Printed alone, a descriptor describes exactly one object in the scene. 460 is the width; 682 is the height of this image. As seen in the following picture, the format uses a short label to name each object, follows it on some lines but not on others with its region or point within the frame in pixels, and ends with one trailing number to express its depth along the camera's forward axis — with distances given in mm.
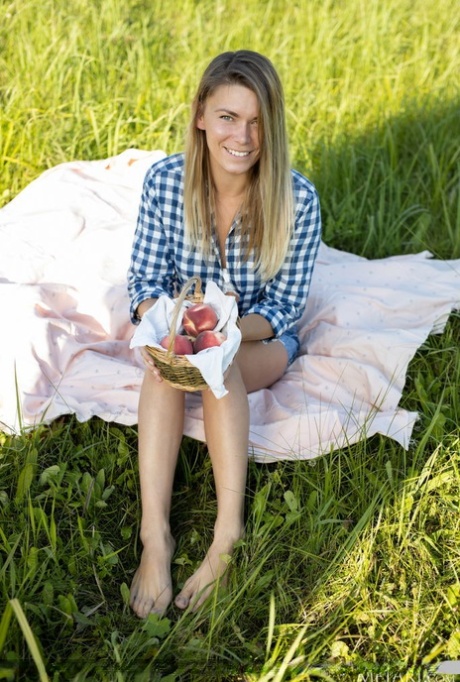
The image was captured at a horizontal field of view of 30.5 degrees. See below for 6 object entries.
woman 2330
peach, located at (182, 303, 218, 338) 2311
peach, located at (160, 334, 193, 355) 2186
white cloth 2137
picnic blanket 2646
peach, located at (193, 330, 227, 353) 2232
